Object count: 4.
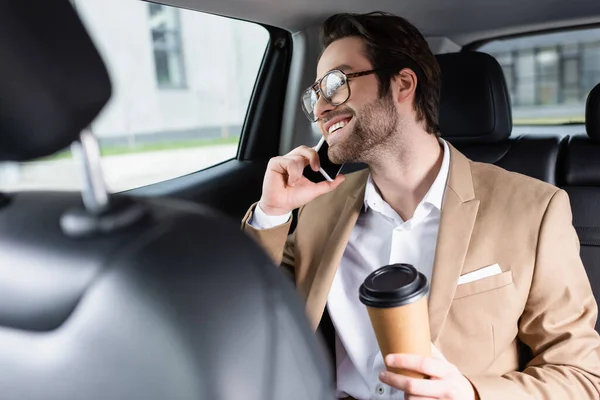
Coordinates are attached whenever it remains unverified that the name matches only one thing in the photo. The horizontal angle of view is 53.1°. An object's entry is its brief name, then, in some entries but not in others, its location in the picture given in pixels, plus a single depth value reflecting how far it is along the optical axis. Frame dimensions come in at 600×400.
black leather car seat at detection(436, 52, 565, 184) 1.85
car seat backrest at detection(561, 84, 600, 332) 1.62
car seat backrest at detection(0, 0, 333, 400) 0.51
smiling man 1.23
